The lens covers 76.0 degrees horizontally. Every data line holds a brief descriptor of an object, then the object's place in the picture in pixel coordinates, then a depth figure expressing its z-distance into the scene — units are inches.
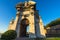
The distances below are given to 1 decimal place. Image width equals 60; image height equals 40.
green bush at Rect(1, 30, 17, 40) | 266.5
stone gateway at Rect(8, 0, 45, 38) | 350.6
